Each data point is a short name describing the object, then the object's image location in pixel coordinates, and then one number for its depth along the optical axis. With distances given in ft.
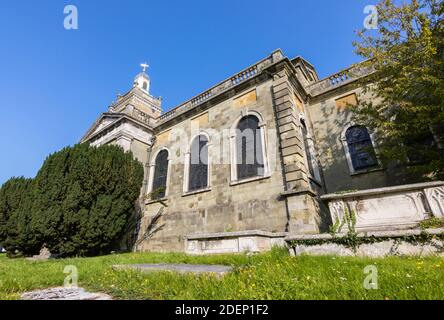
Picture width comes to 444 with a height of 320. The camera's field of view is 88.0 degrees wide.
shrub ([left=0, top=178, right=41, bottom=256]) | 35.01
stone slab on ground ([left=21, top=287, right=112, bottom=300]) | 10.18
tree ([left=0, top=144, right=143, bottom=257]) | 33.01
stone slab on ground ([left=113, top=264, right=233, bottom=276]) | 12.88
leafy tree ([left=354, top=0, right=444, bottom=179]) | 24.45
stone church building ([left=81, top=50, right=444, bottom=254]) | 23.17
